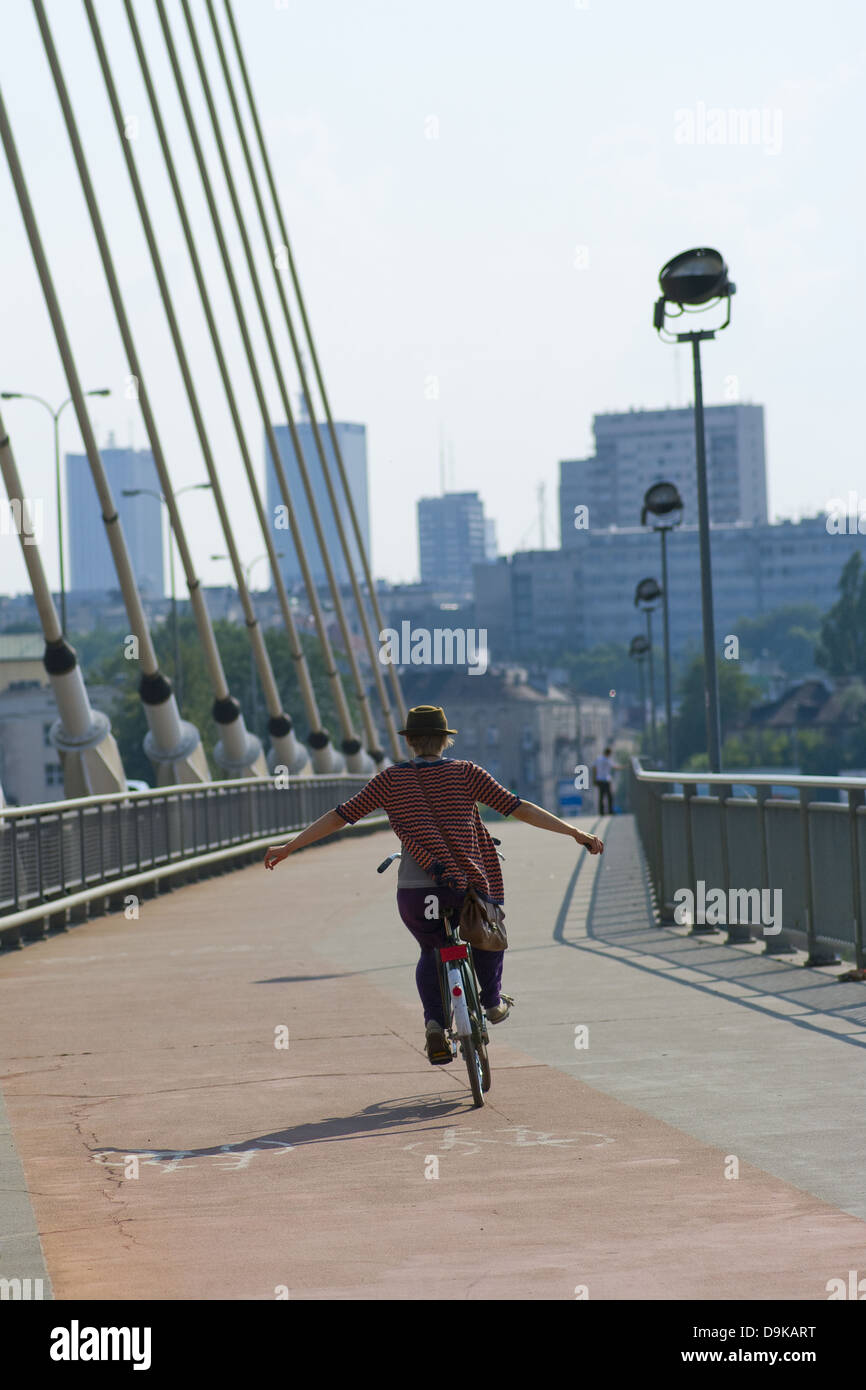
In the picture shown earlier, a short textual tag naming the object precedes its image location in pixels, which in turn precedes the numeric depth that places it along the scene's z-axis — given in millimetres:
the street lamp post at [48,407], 53781
